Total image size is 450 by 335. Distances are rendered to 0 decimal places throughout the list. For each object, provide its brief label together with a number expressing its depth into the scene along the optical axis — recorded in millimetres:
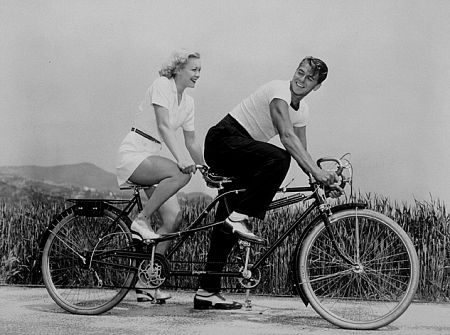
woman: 5004
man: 4742
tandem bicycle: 4730
